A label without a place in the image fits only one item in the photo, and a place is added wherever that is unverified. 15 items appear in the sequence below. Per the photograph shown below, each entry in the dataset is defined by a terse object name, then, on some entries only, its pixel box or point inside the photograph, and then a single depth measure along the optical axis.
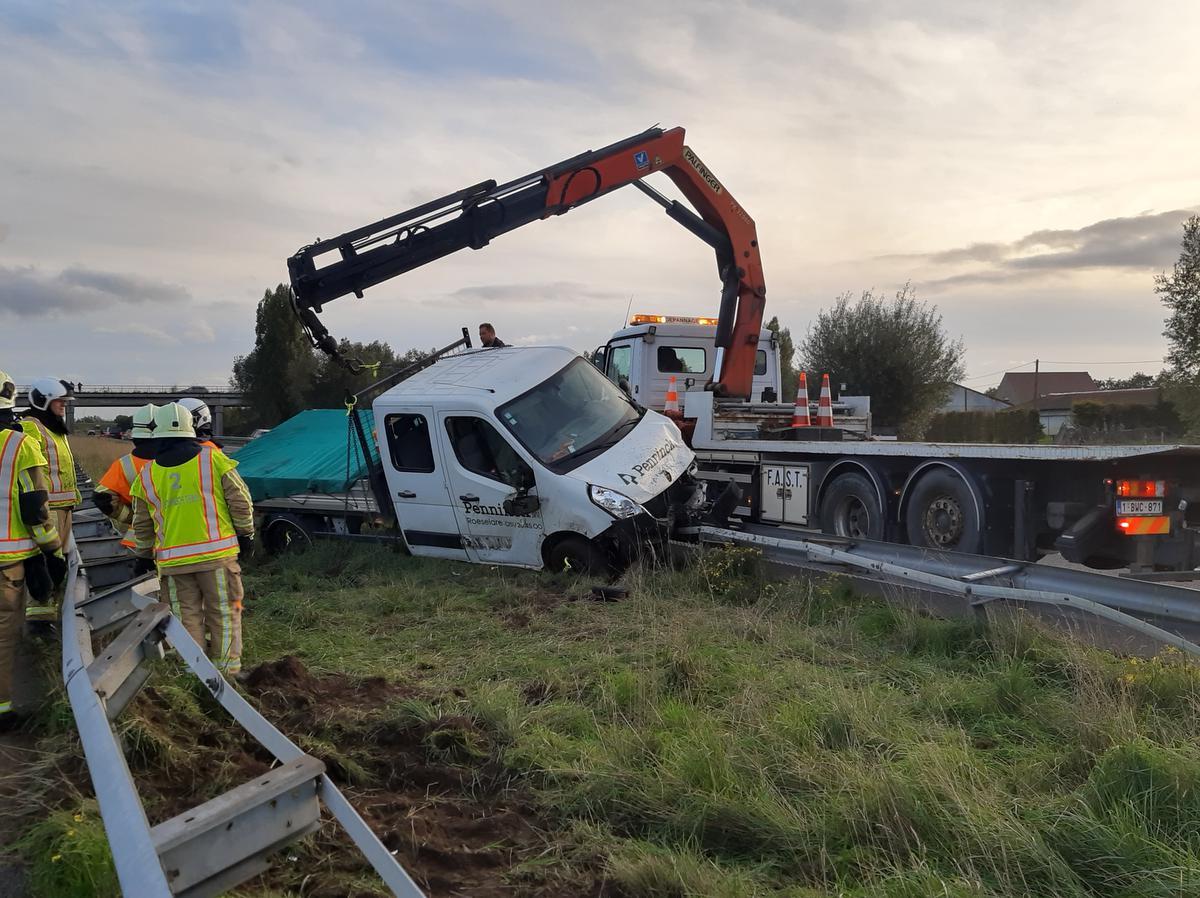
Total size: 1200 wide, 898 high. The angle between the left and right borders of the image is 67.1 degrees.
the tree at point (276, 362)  47.38
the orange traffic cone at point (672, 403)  11.30
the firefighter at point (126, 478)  5.43
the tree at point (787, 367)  31.24
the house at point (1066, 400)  47.66
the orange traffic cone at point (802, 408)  10.61
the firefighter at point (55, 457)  6.41
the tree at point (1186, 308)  27.95
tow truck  6.72
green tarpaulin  9.83
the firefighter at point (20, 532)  5.06
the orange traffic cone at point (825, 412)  10.64
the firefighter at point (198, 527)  5.07
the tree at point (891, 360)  29.58
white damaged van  7.50
